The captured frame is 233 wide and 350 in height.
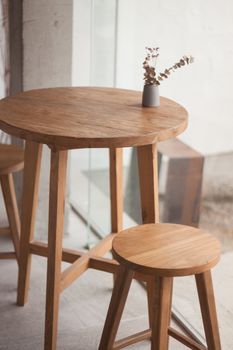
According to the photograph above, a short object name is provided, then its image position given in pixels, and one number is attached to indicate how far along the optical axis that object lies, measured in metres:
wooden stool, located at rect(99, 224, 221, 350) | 2.92
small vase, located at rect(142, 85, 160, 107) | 3.58
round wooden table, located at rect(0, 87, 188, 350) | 3.18
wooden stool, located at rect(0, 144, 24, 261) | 4.17
